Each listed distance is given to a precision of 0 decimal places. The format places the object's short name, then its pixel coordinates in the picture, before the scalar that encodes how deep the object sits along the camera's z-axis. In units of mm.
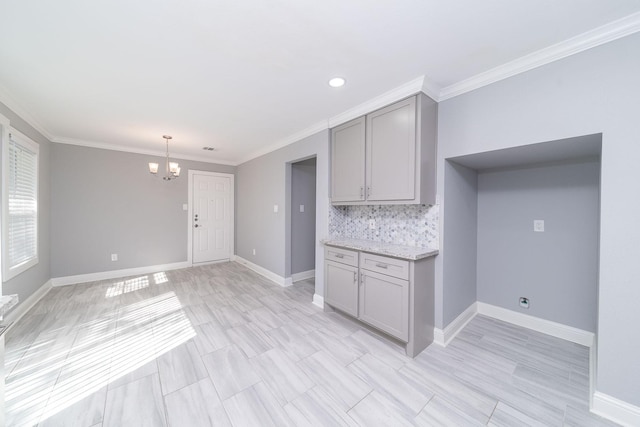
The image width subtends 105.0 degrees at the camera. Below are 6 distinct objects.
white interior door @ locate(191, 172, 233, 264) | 5293
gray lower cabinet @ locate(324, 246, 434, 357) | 2193
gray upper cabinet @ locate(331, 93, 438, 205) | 2275
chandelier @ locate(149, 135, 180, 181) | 3748
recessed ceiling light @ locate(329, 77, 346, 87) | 2205
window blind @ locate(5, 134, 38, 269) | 2797
